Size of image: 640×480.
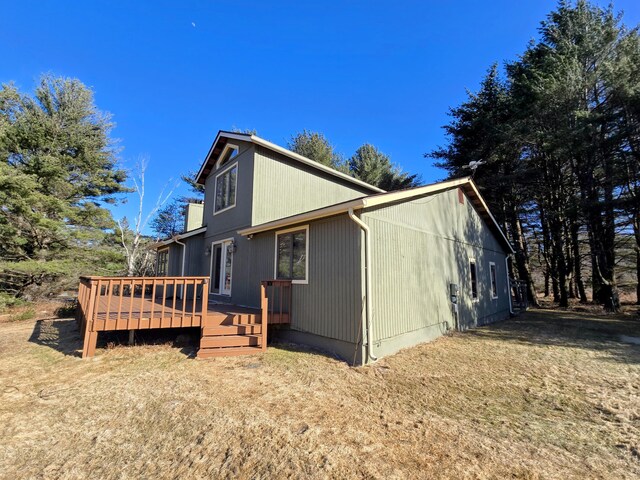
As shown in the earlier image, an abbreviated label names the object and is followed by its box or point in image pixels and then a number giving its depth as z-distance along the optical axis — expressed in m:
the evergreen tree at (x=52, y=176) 12.77
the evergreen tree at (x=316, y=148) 22.86
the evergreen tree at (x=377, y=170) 22.86
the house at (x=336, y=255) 6.02
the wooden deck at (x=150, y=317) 5.78
